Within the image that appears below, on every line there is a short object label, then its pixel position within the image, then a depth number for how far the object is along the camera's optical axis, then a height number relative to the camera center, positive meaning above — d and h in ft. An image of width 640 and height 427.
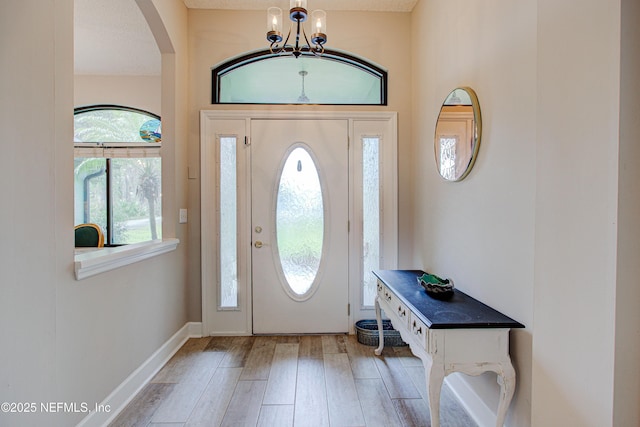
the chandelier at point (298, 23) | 6.07 +3.67
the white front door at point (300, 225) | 9.81 -0.64
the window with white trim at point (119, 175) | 13.55 +1.31
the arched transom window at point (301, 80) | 9.97 +4.04
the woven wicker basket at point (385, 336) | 8.89 -3.77
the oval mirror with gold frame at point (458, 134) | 6.00 +1.49
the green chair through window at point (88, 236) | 10.93 -1.10
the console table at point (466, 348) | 4.79 -2.24
